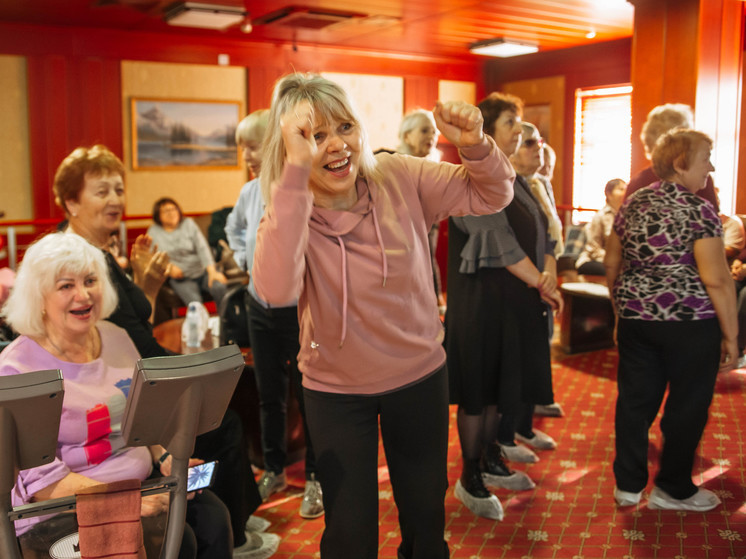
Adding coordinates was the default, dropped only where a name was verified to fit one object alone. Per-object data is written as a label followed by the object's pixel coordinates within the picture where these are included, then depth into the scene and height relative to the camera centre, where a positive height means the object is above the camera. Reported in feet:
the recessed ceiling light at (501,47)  24.81 +5.65
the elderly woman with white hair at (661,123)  11.93 +1.42
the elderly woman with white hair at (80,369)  6.31 -1.47
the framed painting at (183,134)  23.52 +2.45
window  26.37 +2.40
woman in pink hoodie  5.16 -0.70
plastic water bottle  11.02 -1.82
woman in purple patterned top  8.55 -1.27
